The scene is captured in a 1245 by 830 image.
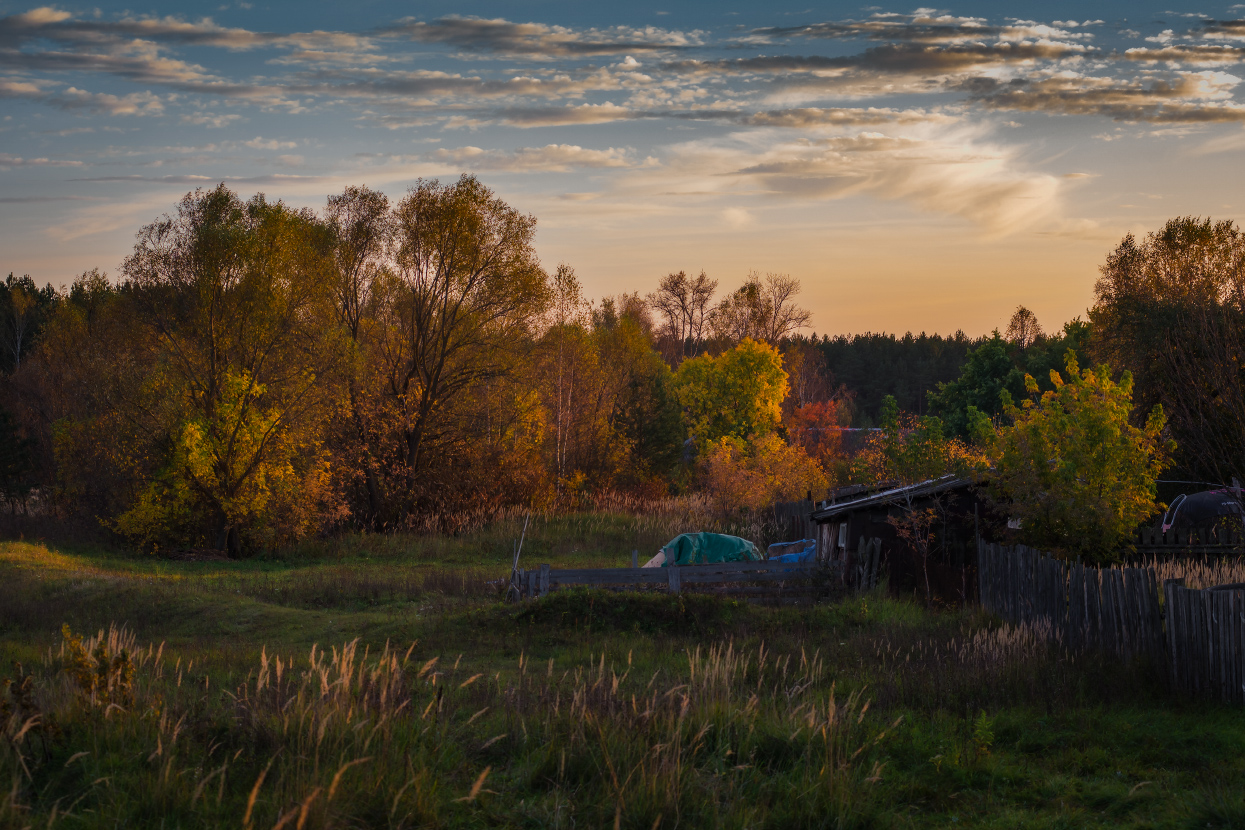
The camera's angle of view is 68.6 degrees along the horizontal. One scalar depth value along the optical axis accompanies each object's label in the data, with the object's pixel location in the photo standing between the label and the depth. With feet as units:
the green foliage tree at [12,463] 116.67
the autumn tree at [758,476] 114.52
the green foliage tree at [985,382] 160.97
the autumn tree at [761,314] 217.15
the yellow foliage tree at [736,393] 179.63
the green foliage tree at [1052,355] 168.68
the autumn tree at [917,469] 55.93
